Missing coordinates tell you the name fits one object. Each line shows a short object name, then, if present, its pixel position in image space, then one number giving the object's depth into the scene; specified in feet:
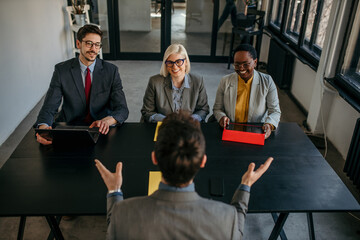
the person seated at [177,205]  3.25
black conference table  5.02
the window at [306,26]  13.55
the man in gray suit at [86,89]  8.04
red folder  6.75
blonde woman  8.45
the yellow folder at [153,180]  5.33
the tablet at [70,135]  6.18
